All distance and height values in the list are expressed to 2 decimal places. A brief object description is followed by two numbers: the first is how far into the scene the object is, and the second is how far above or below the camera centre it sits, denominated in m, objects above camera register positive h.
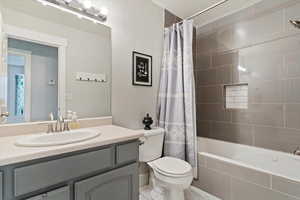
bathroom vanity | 0.76 -0.40
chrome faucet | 1.28 -0.20
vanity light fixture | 1.41 +0.87
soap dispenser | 1.41 -0.20
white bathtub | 1.36 -0.75
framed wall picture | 1.97 +0.41
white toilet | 1.47 -0.67
